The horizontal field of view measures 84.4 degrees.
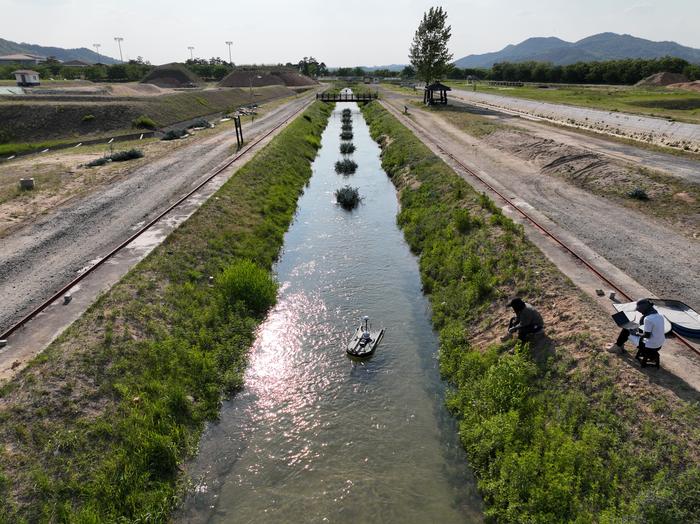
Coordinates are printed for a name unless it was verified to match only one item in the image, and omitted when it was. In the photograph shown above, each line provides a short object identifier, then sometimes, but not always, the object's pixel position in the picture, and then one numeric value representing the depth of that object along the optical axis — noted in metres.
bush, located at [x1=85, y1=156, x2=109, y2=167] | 35.98
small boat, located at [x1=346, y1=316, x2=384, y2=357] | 15.47
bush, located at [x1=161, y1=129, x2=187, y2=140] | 50.16
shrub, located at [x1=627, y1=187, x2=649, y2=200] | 25.08
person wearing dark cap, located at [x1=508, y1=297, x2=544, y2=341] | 13.02
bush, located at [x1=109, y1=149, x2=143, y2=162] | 37.94
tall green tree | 83.06
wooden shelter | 77.00
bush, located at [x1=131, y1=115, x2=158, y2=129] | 55.88
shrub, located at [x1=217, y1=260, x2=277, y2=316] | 18.38
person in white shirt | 10.27
